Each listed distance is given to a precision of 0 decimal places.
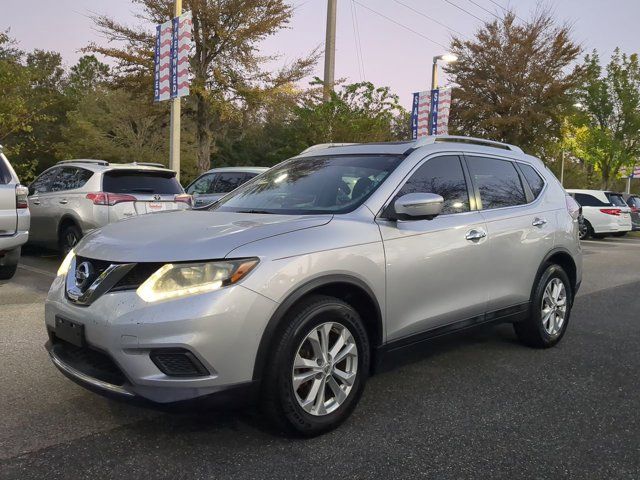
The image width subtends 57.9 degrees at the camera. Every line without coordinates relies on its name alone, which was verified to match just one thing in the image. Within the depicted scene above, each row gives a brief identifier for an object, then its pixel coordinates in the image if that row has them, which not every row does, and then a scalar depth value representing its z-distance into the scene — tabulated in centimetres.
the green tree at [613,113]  3056
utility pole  1811
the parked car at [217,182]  1083
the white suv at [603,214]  1917
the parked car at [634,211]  2138
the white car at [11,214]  683
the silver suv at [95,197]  837
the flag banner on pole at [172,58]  1212
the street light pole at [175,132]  1301
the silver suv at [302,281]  277
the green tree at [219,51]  1845
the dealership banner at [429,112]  2030
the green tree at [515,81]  2541
